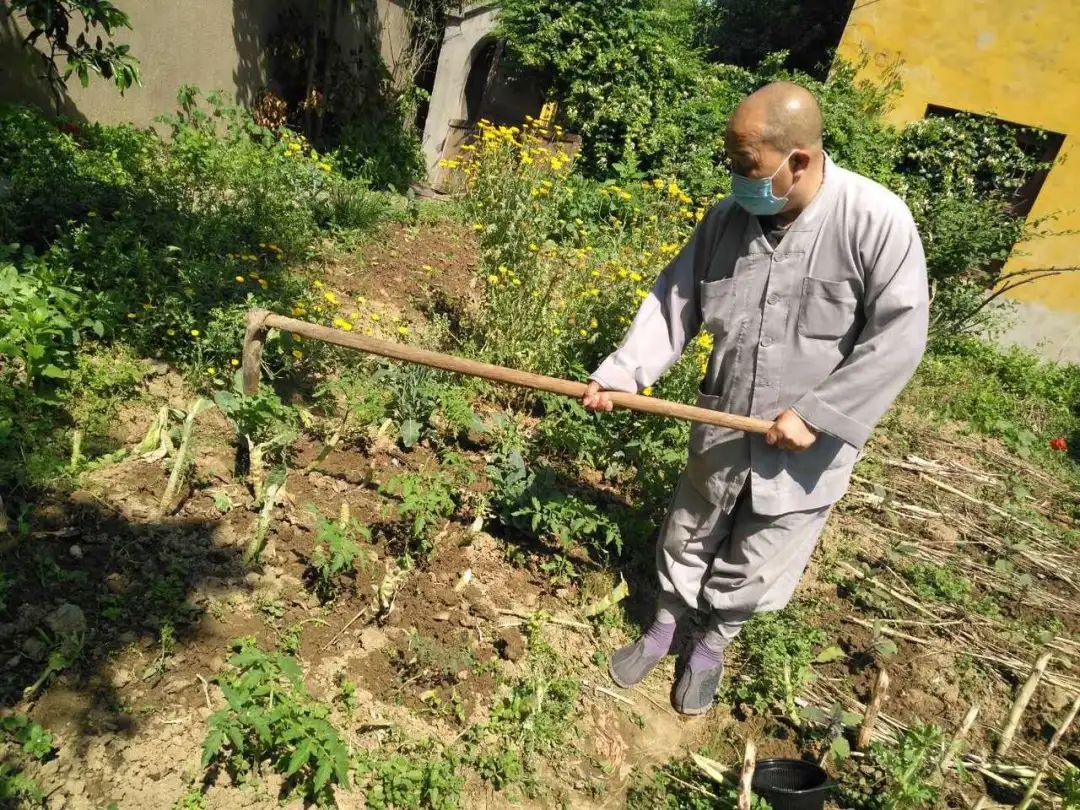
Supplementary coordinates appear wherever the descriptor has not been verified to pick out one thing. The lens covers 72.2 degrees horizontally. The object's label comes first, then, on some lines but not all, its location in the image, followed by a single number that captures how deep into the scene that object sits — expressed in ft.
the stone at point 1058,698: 11.87
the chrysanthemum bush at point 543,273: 13.91
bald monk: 7.95
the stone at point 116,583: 8.47
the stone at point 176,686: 7.75
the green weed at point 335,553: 8.98
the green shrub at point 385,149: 28.02
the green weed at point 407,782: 7.56
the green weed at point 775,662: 10.45
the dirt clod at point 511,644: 9.65
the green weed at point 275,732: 6.87
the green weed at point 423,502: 10.09
